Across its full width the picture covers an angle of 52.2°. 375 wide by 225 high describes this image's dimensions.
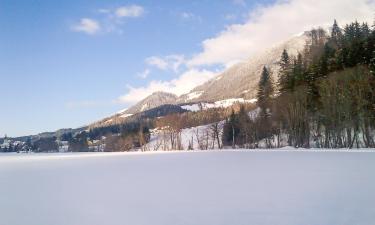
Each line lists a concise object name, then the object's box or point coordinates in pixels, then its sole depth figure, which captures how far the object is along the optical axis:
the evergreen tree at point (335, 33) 93.55
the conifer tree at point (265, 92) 85.94
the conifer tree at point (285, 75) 75.38
